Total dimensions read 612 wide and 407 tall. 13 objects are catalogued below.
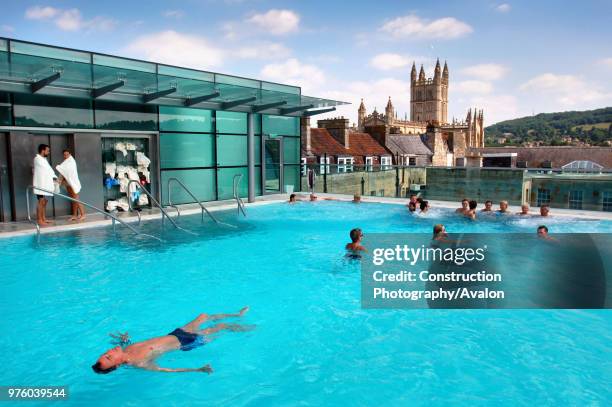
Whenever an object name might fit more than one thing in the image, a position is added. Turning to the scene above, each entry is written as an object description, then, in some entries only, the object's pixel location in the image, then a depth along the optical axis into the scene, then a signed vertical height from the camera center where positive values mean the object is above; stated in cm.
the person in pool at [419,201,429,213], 1383 -117
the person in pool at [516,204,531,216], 1359 -129
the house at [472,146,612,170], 6088 +105
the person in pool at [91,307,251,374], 474 -190
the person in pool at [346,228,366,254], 921 -144
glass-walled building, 1198 +120
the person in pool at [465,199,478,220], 1333 -126
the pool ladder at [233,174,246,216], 1413 -94
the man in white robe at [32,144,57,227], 1136 -26
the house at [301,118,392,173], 3309 +151
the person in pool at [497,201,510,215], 1395 -122
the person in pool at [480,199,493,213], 1418 -126
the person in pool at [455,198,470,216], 1355 -123
